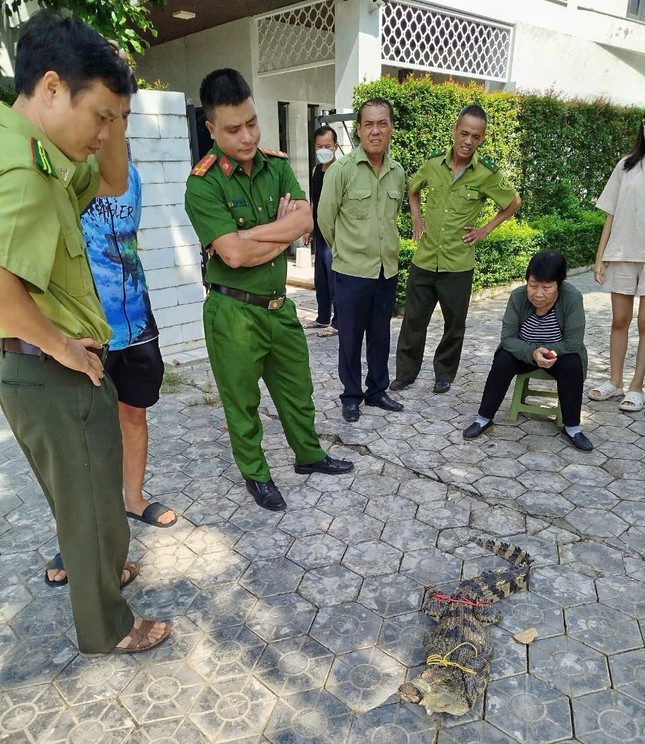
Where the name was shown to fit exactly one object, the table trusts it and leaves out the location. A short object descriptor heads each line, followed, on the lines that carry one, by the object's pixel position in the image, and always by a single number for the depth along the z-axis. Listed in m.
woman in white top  3.98
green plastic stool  3.78
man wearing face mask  5.89
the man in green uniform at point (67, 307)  1.42
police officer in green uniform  2.55
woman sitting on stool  3.50
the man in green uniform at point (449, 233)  4.09
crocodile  1.87
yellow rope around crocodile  1.92
